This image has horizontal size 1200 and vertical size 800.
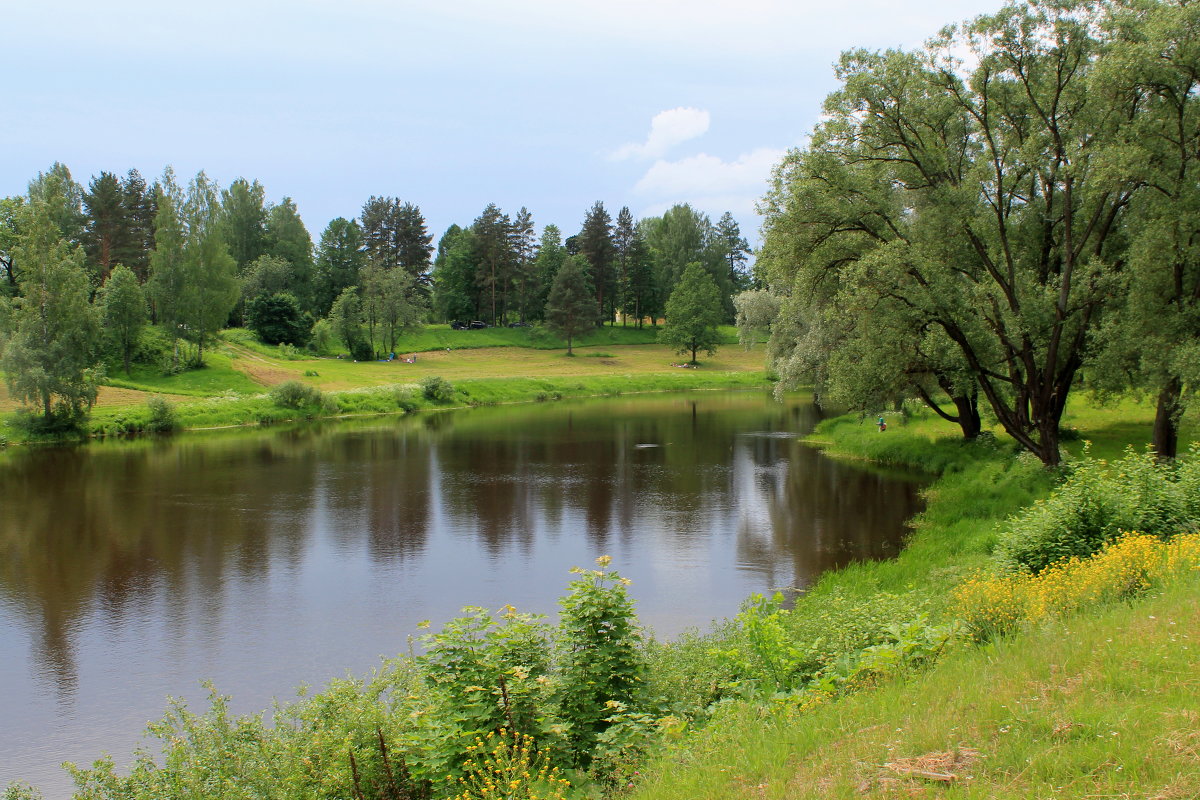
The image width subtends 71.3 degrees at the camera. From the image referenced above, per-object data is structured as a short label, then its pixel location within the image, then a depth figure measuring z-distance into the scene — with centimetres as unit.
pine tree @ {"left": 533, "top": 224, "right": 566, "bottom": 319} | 9244
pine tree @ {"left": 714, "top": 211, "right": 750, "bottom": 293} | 11104
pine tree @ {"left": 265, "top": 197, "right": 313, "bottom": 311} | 8650
